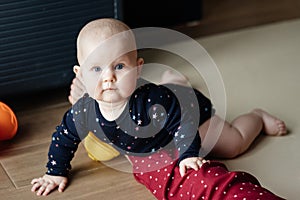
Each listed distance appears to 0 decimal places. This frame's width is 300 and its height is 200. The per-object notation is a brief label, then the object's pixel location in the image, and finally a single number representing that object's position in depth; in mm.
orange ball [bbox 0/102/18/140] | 1808
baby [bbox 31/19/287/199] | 1513
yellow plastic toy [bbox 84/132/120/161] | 1700
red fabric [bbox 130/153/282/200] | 1472
